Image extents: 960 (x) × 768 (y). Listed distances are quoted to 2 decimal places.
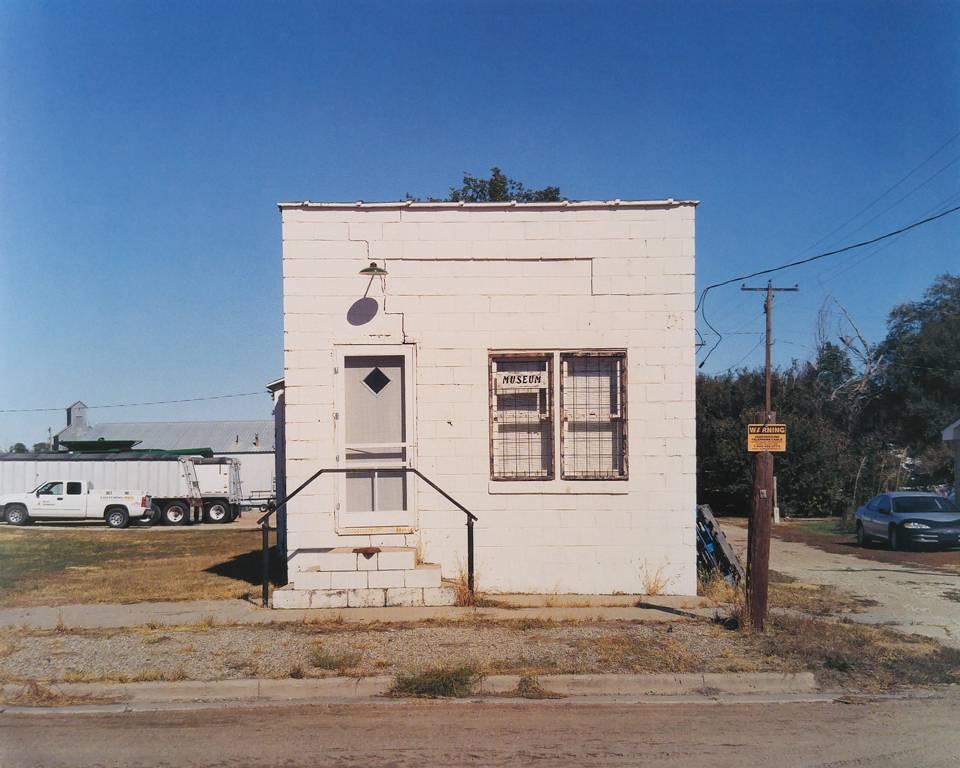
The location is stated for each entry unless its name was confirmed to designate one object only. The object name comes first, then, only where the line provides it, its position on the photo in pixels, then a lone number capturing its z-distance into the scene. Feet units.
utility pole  31.22
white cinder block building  37.76
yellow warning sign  31.32
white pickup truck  116.06
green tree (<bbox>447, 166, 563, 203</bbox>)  102.47
